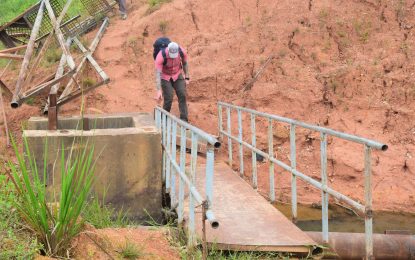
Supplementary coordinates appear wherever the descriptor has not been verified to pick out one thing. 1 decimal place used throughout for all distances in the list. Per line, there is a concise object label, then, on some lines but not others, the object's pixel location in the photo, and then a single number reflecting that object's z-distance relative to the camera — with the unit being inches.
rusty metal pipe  198.8
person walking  332.5
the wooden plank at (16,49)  389.5
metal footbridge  161.2
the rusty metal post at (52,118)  260.6
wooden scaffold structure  335.9
